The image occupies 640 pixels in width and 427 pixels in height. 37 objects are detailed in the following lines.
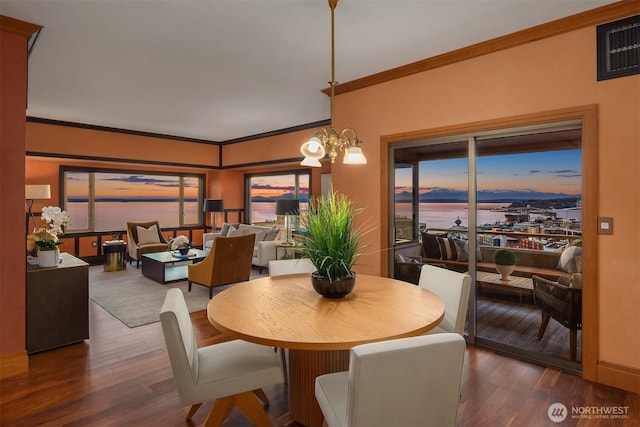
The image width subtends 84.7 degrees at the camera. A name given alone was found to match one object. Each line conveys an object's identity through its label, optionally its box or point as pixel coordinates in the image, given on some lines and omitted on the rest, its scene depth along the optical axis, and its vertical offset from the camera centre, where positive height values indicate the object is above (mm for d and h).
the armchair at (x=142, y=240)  6762 -577
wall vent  2377 +1127
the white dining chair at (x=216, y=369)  1593 -805
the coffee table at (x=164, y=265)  5466 -866
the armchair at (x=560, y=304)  2760 -764
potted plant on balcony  3143 -454
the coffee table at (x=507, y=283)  3080 -651
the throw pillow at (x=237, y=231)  6810 -402
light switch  2488 -100
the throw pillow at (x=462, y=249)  3295 -357
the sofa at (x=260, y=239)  6355 -550
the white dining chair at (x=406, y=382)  1156 -585
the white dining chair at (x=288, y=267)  2914 -467
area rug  4027 -1151
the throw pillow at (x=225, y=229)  7414 -379
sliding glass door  2826 -69
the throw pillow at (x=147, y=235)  6949 -479
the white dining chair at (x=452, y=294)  2201 -549
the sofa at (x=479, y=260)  2857 -448
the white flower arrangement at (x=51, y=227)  3156 -146
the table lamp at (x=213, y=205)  7812 +140
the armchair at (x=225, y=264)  4586 -715
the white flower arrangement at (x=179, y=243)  5988 -543
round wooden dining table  1523 -527
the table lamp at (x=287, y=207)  6562 +79
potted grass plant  1950 -198
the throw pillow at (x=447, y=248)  3432 -371
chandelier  2219 +419
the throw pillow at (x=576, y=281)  2752 -553
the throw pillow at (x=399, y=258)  3797 -508
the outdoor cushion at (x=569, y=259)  2783 -392
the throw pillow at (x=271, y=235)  6703 -455
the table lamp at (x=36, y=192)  5020 +282
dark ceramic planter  2020 -434
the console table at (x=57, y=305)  2993 -831
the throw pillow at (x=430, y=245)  3570 -354
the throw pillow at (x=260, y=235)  6710 -457
